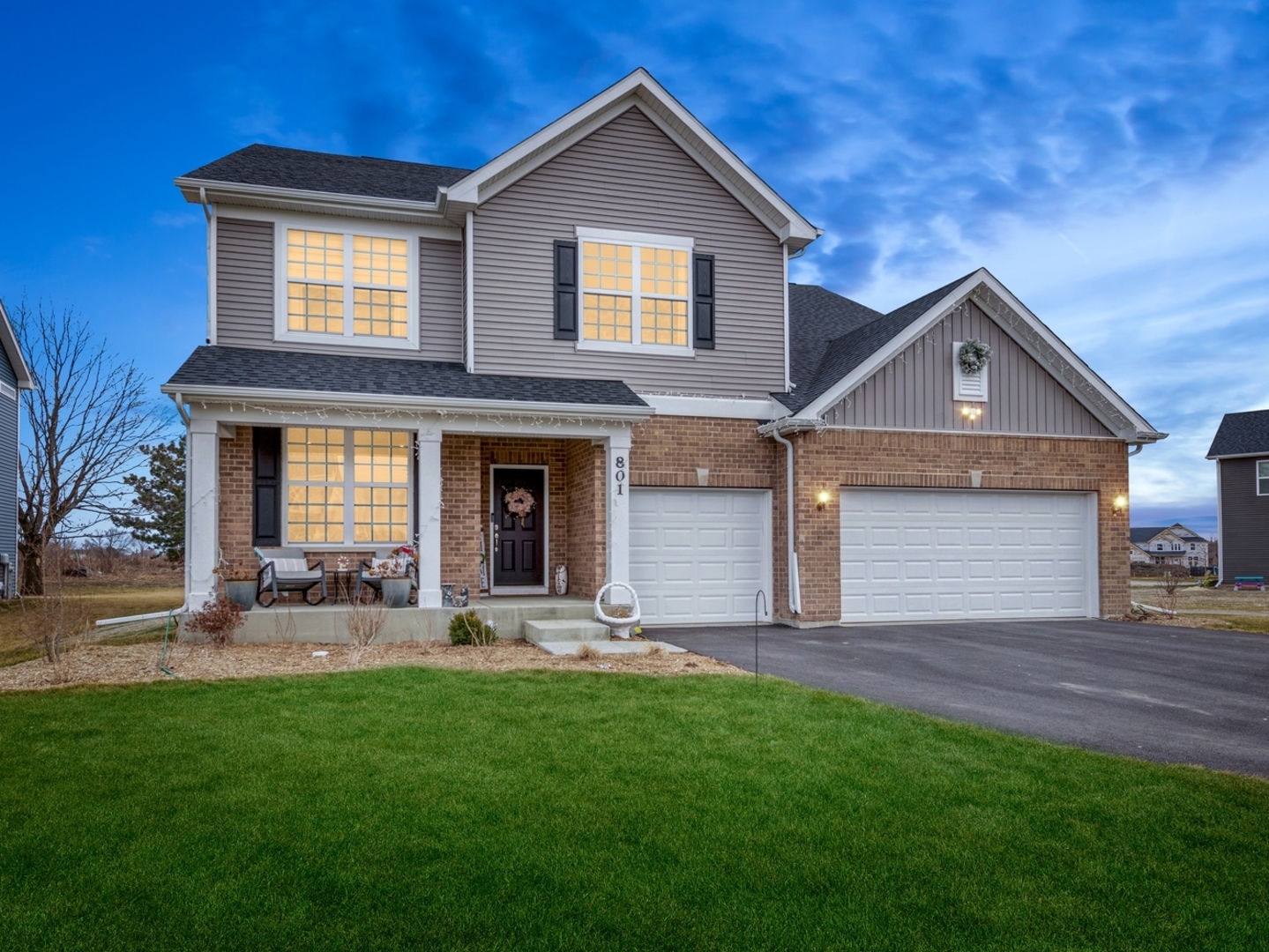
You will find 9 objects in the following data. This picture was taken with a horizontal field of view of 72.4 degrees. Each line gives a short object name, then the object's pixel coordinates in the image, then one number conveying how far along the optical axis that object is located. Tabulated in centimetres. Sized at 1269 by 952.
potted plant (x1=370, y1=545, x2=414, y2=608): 1144
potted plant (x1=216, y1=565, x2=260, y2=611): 1104
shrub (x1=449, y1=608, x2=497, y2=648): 1078
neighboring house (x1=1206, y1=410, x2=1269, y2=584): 2925
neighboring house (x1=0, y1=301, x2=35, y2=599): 2148
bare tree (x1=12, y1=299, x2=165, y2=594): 2291
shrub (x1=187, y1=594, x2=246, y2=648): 1016
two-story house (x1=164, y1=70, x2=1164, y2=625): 1236
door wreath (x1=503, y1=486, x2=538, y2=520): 1390
